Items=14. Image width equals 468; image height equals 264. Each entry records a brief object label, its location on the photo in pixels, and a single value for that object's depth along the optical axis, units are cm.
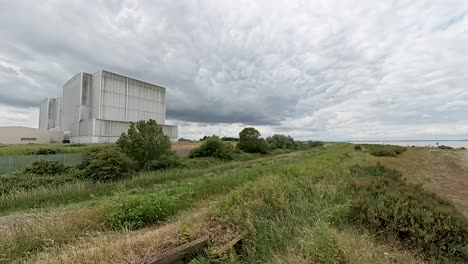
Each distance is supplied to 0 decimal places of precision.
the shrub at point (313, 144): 10103
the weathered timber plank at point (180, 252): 381
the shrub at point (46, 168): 2189
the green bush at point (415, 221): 543
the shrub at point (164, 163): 2728
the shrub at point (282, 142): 7249
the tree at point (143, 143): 2783
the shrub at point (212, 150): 3900
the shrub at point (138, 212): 681
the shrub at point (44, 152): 2856
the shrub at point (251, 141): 5309
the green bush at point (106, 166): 2250
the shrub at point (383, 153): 4209
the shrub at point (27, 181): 1835
